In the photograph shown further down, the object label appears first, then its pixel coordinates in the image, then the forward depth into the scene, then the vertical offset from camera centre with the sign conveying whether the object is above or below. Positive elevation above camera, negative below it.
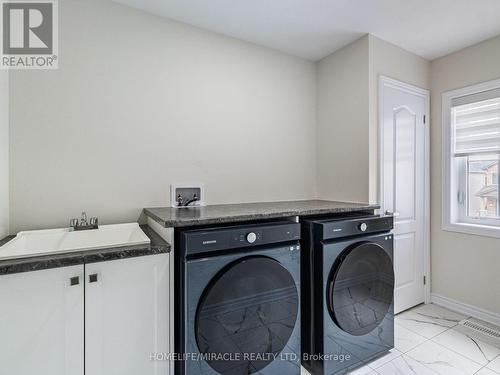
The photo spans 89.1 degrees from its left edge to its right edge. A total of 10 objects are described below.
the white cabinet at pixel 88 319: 1.00 -0.58
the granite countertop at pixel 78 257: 0.99 -0.30
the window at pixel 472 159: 2.22 +0.24
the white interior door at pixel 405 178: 2.27 +0.07
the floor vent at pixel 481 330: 1.99 -1.21
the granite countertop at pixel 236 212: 1.33 -0.17
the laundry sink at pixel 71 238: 1.31 -0.30
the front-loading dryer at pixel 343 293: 1.59 -0.71
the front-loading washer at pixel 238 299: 1.25 -0.60
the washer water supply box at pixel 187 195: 1.93 -0.07
